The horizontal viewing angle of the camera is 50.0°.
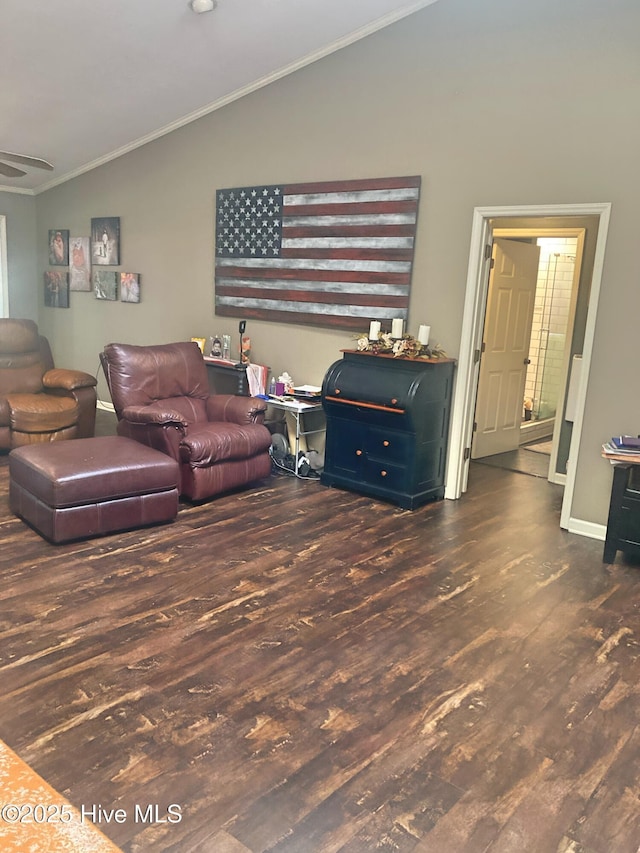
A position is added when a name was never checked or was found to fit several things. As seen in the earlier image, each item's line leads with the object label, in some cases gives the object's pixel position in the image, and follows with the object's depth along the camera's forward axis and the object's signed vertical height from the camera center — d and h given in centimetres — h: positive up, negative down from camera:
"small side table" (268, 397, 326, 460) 507 -86
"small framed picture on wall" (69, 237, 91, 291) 744 +17
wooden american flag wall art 490 +30
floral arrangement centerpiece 460 -35
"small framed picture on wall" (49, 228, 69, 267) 767 +34
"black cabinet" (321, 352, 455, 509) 449 -86
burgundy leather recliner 438 -89
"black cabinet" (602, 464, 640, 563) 370 -109
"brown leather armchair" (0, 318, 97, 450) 527 -94
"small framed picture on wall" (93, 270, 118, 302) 715 -5
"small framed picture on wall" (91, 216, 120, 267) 700 +40
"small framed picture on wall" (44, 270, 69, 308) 780 -13
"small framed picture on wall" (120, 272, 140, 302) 689 -5
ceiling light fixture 417 +168
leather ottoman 365 -112
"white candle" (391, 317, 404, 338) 477 -22
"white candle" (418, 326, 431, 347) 469 -26
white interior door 574 -39
